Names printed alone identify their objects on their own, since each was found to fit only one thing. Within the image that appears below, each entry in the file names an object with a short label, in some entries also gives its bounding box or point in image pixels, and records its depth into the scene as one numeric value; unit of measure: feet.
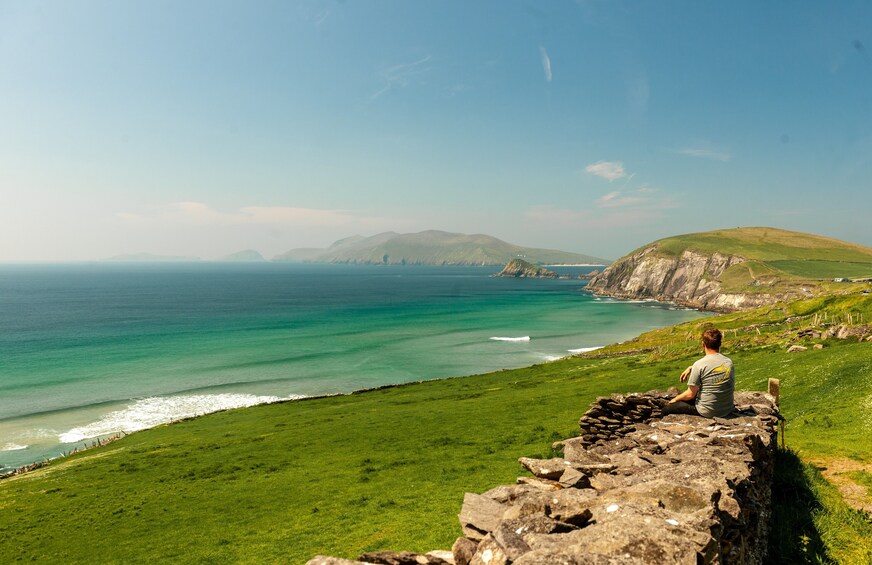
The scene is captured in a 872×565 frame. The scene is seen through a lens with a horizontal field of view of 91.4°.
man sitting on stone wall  43.19
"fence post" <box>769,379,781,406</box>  62.18
